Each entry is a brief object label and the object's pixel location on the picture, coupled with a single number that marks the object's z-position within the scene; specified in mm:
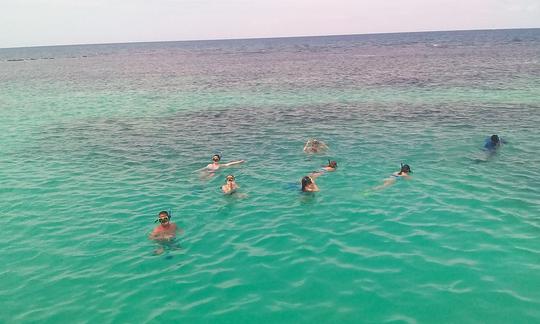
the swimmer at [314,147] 25188
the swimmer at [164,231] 14898
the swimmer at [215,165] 22266
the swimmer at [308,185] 18594
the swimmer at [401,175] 19984
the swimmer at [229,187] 19106
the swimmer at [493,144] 24203
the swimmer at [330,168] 21586
